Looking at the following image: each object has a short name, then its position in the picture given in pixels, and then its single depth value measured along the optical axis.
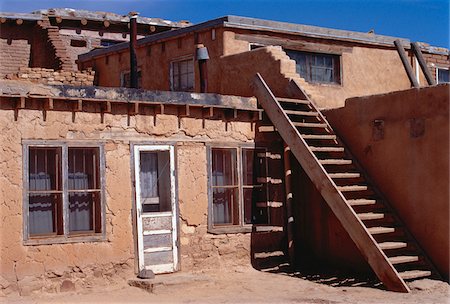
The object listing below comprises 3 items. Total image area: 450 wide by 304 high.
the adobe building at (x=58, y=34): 21.33
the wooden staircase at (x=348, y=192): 10.69
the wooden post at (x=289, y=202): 12.98
